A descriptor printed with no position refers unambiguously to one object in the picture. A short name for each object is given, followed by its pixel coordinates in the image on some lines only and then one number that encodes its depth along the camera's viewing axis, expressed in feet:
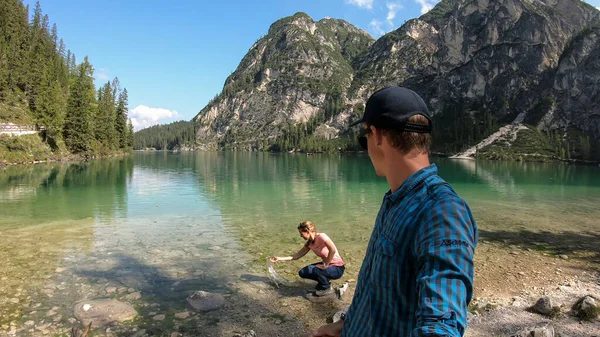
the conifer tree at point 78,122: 288.10
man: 5.65
